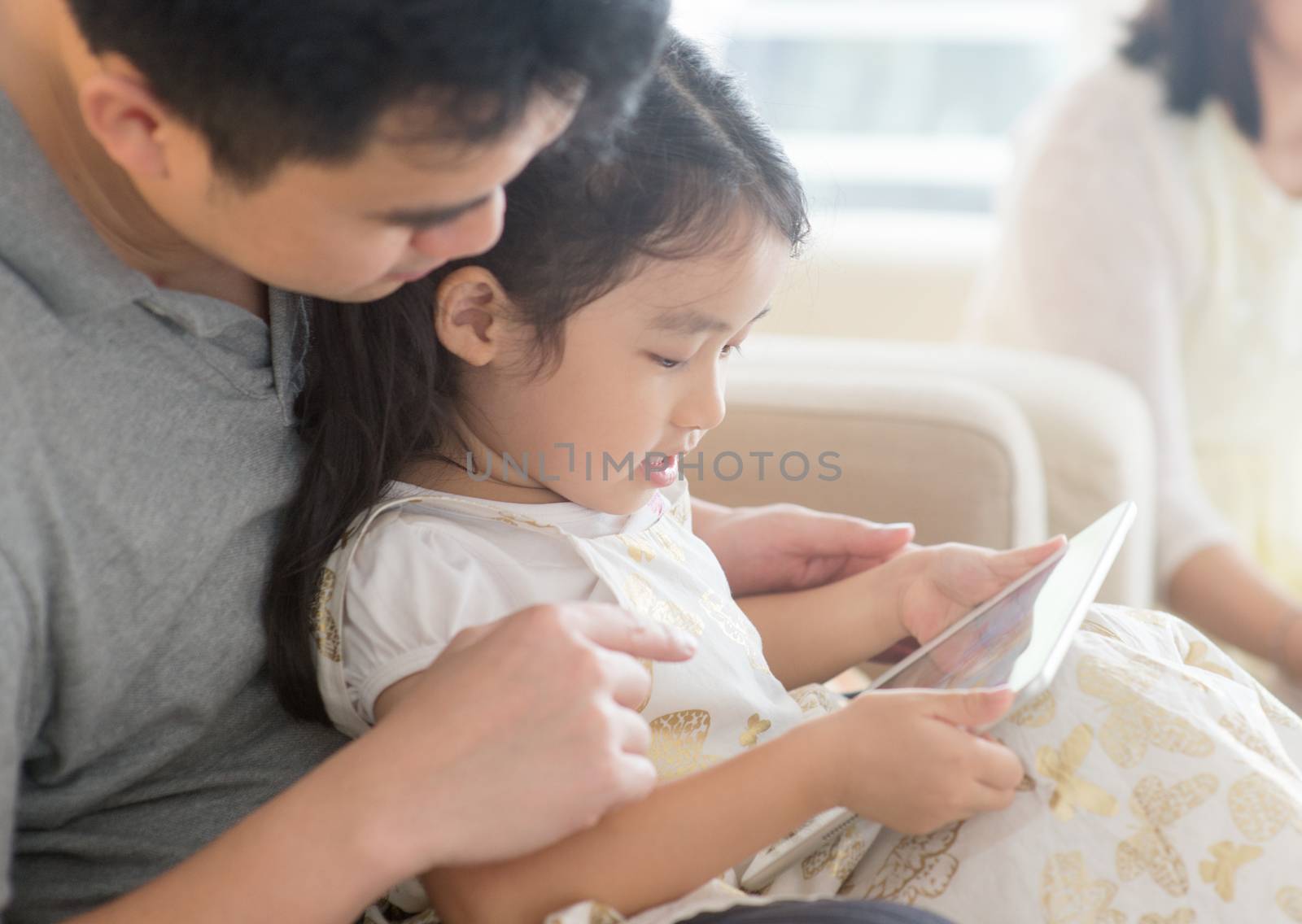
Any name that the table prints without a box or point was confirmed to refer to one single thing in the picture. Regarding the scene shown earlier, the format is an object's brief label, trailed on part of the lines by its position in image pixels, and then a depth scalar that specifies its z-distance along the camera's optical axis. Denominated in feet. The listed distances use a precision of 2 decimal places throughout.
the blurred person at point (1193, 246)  5.10
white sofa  3.75
